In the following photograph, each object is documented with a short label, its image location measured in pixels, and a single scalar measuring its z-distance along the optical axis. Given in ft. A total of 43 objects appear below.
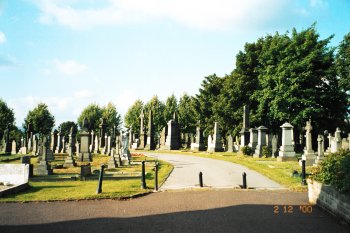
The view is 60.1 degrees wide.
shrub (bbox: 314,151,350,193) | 26.61
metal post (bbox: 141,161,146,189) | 43.06
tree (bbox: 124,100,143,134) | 256.11
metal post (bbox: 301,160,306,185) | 45.01
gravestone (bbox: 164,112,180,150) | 140.05
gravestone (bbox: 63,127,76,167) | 75.66
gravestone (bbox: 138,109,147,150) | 150.92
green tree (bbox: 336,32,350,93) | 125.65
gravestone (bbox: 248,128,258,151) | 103.11
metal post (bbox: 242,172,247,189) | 42.47
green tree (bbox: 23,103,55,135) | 228.90
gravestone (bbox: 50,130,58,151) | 127.03
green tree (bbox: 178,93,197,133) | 223.69
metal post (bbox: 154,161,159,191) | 42.72
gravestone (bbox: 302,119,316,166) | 72.02
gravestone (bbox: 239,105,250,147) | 109.60
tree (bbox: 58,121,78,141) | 304.93
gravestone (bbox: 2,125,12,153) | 126.31
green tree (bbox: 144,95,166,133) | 252.83
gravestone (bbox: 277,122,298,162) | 79.99
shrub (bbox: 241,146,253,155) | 97.45
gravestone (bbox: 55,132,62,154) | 128.77
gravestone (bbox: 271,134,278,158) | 92.14
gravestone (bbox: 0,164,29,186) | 46.34
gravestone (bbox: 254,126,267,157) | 92.82
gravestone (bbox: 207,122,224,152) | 121.92
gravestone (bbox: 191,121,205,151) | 132.03
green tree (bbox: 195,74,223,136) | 199.00
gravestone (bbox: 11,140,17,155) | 126.31
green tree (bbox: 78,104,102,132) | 261.81
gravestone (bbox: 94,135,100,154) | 131.02
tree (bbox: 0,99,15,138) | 204.65
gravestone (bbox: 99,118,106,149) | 141.34
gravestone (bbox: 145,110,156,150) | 146.72
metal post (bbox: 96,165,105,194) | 39.80
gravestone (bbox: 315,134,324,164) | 70.57
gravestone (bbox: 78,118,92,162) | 82.70
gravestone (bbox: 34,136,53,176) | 60.75
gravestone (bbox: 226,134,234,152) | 122.01
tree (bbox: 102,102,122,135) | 271.69
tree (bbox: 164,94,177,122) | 251.60
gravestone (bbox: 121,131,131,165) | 79.40
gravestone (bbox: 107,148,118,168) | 72.64
